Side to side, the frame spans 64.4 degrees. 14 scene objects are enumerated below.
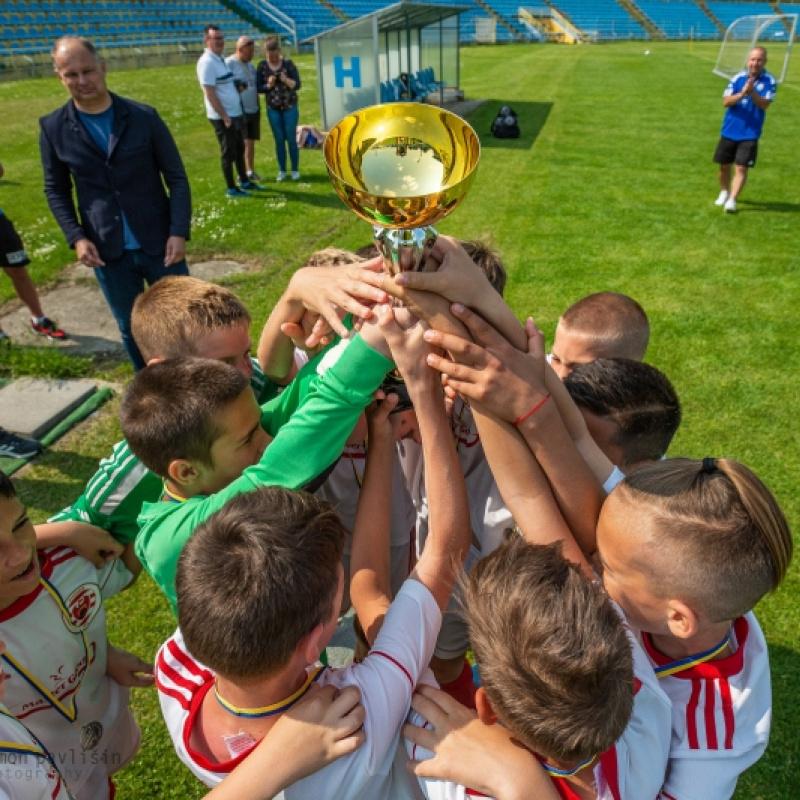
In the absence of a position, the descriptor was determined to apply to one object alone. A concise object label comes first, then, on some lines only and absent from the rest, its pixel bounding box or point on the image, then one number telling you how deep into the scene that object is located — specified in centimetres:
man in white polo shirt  851
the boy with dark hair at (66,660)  170
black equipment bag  1270
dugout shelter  1152
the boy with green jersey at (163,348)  203
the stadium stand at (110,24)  2348
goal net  2358
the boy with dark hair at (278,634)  126
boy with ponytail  133
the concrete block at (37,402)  426
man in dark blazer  390
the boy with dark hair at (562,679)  113
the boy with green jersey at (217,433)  152
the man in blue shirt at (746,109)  797
